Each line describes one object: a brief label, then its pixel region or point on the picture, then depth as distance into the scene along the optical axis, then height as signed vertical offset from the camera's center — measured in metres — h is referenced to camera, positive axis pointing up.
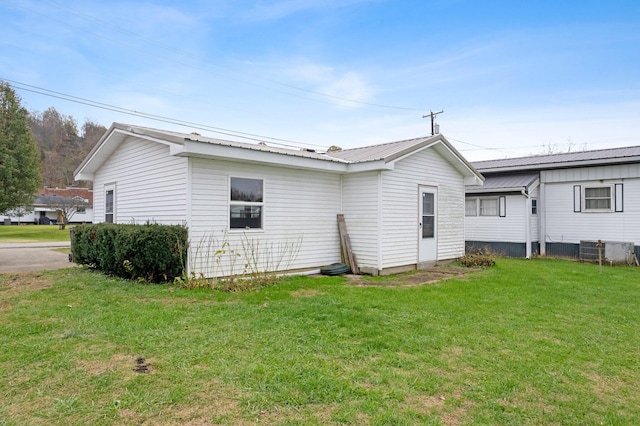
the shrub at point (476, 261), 11.21 -1.19
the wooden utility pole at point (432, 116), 22.58 +6.05
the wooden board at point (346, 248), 9.54 -0.70
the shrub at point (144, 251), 7.20 -0.60
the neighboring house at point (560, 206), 12.69 +0.53
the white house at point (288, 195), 7.63 +0.58
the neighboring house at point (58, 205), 37.72 +1.35
